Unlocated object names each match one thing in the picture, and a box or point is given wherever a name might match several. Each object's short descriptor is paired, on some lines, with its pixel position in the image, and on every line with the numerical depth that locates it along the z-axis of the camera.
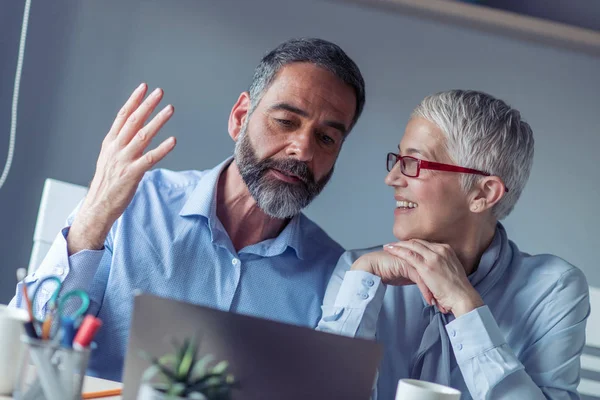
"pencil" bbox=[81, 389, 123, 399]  1.11
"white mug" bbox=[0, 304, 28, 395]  1.03
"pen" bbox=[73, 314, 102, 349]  0.88
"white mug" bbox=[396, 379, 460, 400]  1.04
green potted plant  0.83
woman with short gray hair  1.61
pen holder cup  0.87
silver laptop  0.91
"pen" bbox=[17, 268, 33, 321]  0.93
